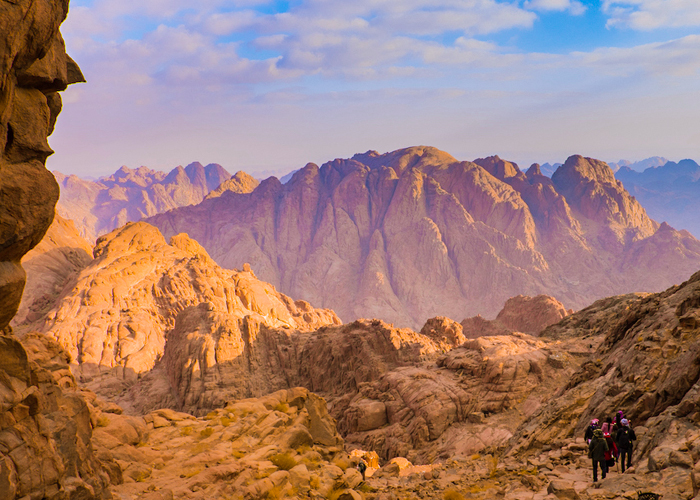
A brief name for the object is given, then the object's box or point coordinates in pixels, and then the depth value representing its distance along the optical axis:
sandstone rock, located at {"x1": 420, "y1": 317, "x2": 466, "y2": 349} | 62.69
